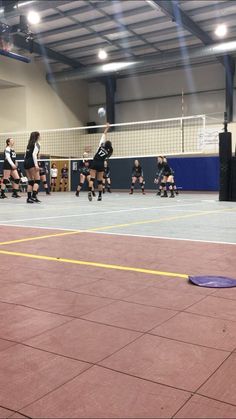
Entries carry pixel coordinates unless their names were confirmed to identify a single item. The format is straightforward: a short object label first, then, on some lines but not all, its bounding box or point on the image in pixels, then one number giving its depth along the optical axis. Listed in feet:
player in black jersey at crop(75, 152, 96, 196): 52.03
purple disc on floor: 9.21
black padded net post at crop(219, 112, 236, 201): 39.14
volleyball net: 75.10
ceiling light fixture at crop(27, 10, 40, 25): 52.26
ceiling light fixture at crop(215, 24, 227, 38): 55.88
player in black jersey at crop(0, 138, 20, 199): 41.81
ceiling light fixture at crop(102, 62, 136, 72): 71.61
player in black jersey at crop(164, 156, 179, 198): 50.55
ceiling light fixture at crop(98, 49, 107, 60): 68.85
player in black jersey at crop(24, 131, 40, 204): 34.99
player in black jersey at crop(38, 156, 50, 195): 49.80
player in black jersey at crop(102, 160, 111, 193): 67.82
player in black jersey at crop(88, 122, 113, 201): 41.06
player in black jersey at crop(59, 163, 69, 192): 81.97
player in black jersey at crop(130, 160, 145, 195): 62.08
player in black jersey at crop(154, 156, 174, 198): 50.11
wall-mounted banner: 72.43
